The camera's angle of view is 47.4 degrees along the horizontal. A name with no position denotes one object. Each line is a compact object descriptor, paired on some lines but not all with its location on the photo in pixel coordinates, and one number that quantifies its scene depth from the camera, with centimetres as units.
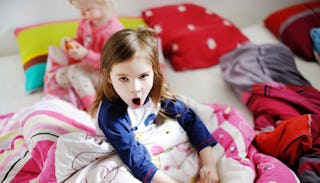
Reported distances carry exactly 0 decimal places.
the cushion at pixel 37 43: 141
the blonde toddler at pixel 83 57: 130
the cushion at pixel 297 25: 158
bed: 94
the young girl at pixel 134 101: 87
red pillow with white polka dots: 154
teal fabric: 140
